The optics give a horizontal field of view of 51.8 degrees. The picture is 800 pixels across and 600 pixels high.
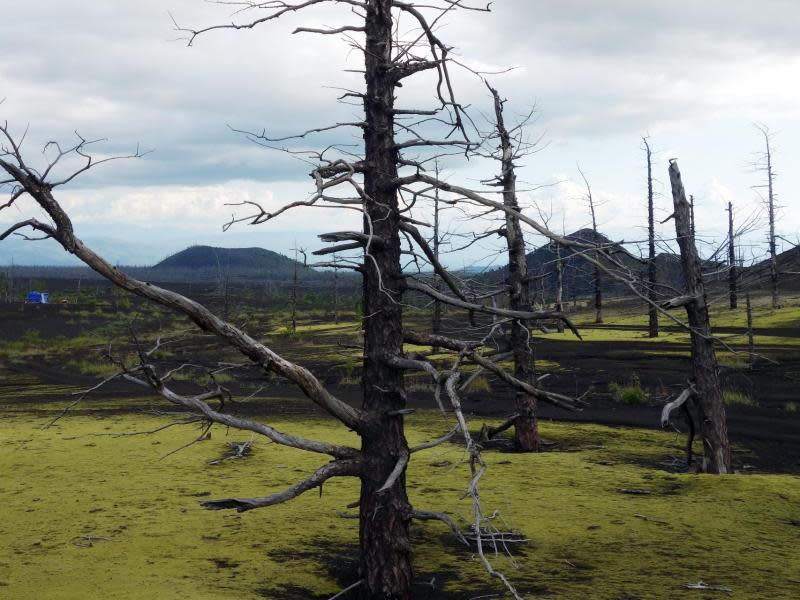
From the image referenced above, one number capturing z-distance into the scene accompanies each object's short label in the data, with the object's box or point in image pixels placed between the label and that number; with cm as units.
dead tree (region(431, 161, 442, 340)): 3166
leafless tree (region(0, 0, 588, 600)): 686
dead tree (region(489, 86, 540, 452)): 1611
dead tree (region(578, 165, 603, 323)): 4865
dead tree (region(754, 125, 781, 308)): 4712
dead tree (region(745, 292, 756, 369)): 2477
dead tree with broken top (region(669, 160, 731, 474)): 1300
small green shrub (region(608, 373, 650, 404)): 2291
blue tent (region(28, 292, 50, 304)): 6575
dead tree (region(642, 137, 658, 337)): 3549
